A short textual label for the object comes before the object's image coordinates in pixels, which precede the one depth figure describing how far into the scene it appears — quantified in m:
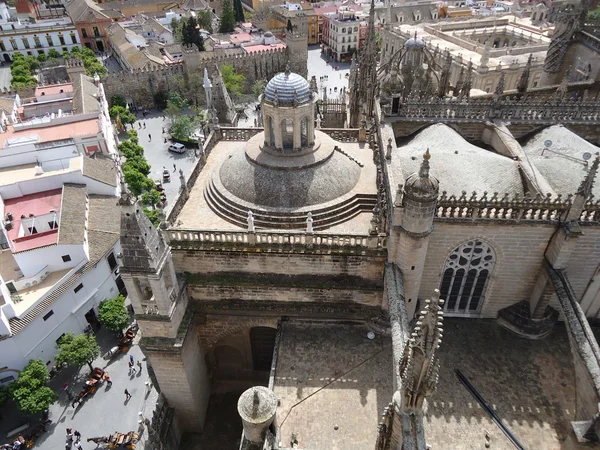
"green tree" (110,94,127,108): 76.12
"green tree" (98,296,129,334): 35.63
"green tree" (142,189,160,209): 47.69
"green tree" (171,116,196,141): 64.31
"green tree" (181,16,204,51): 89.94
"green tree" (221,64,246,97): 74.38
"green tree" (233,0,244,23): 112.50
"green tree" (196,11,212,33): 108.44
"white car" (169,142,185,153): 64.44
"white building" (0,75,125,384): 33.09
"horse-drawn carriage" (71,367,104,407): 32.78
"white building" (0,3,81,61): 104.06
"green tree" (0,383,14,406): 30.59
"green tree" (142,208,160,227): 41.25
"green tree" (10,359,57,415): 29.78
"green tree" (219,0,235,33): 101.44
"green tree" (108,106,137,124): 69.19
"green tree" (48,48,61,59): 98.38
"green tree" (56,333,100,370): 32.50
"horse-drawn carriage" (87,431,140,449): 29.14
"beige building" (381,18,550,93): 66.44
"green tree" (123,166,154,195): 49.55
